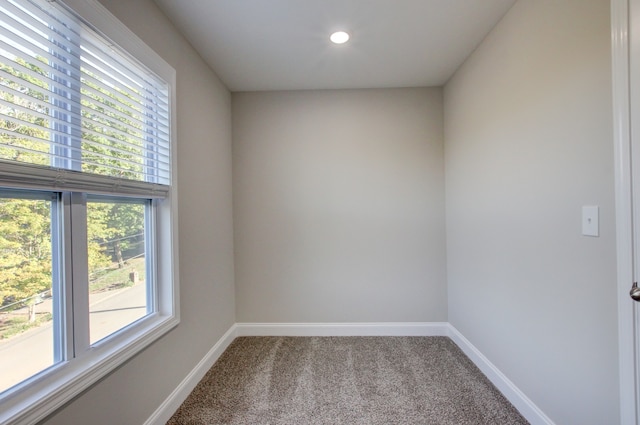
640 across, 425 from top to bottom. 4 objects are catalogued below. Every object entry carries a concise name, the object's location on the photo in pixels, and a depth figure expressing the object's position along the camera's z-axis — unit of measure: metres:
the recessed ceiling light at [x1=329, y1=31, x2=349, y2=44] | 2.00
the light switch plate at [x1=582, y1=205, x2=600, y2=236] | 1.23
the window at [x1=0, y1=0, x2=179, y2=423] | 0.99
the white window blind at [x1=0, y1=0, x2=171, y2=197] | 0.97
